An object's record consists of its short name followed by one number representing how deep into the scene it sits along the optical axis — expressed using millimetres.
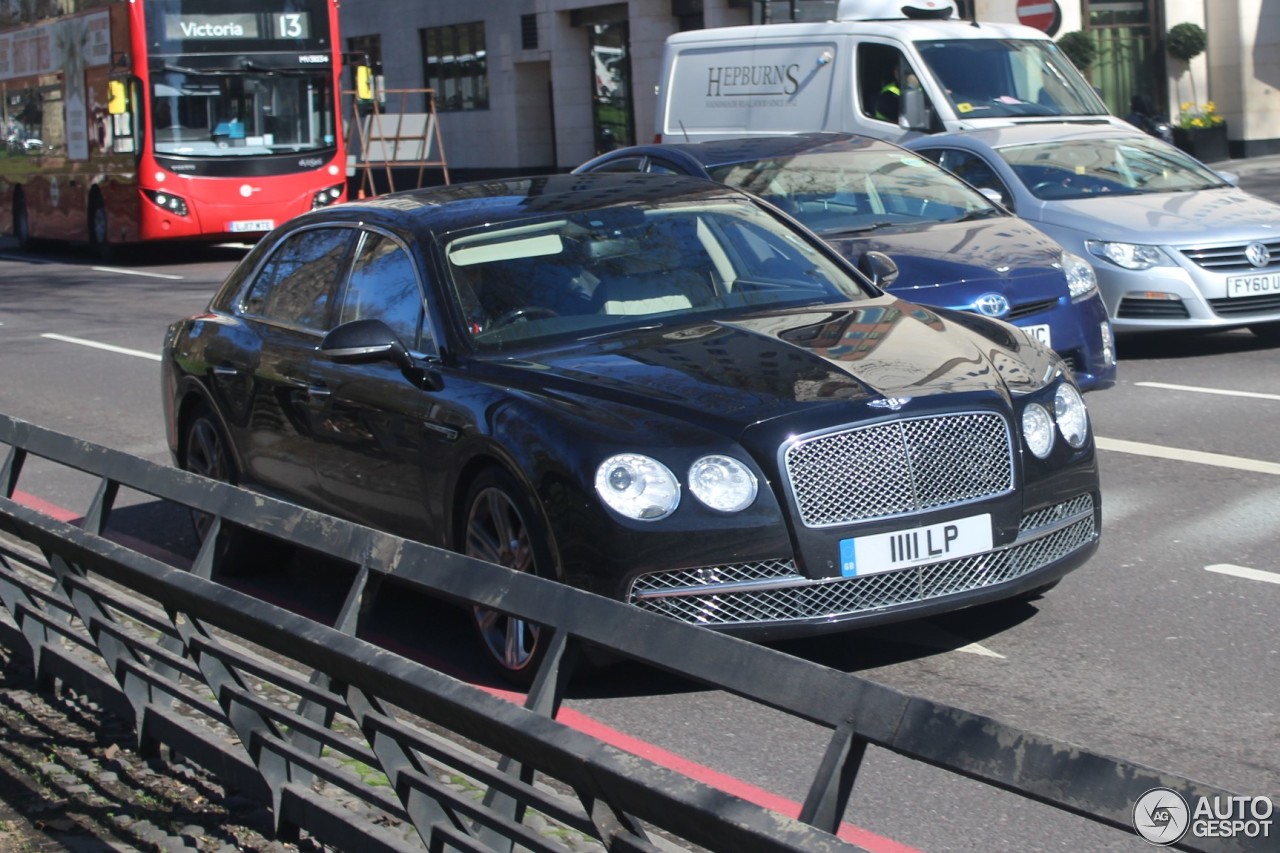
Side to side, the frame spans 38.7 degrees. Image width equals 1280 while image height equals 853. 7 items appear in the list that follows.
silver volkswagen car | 11938
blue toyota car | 9812
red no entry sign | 20688
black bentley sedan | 5312
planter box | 28578
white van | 15938
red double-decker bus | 23766
